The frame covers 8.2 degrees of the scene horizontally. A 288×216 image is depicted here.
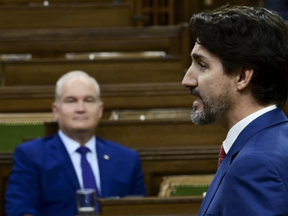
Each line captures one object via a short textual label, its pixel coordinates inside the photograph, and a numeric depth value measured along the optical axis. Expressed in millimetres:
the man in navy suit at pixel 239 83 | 4964
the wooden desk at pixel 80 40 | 8822
